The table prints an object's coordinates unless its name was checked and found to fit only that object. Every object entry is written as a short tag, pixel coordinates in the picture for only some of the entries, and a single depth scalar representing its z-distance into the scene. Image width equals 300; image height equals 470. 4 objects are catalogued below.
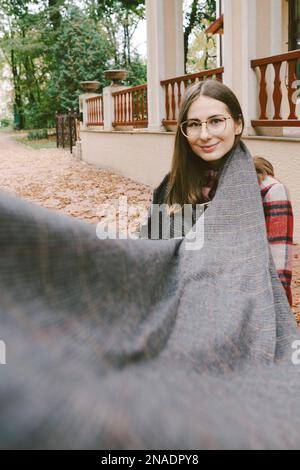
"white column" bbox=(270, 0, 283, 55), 7.79
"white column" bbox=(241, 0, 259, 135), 7.52
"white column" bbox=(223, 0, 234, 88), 7.93
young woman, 2.14
